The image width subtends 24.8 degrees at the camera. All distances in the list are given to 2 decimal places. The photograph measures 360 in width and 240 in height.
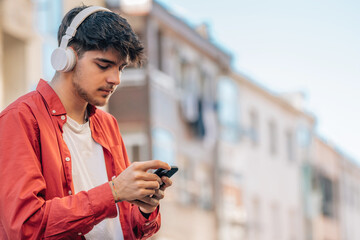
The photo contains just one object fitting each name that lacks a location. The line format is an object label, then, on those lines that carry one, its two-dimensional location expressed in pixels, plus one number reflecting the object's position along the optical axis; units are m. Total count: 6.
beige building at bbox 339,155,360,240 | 43.72
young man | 2.26
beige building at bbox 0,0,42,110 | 13.07
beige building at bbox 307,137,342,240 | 37.81
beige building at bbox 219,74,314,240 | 28.50
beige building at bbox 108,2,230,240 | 20.83
